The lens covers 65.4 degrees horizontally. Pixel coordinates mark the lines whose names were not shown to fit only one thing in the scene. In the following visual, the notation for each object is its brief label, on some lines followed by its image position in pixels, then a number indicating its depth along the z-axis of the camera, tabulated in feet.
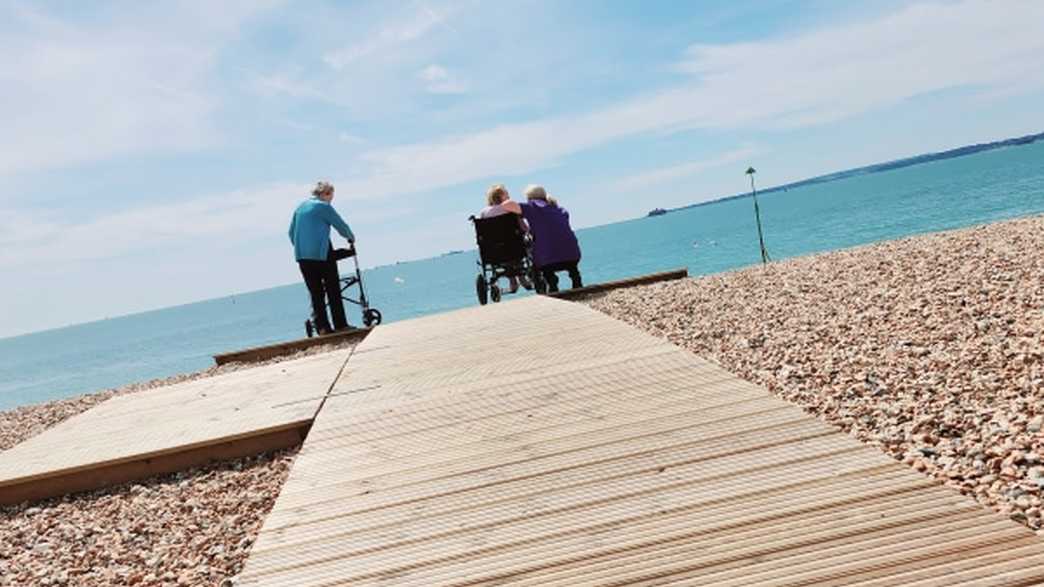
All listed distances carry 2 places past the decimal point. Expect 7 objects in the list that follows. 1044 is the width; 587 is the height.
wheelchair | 33.50
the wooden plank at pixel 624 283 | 32.96
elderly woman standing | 31.35
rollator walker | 32.68
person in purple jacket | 34.17
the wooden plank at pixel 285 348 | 30.76
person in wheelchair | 33.42
